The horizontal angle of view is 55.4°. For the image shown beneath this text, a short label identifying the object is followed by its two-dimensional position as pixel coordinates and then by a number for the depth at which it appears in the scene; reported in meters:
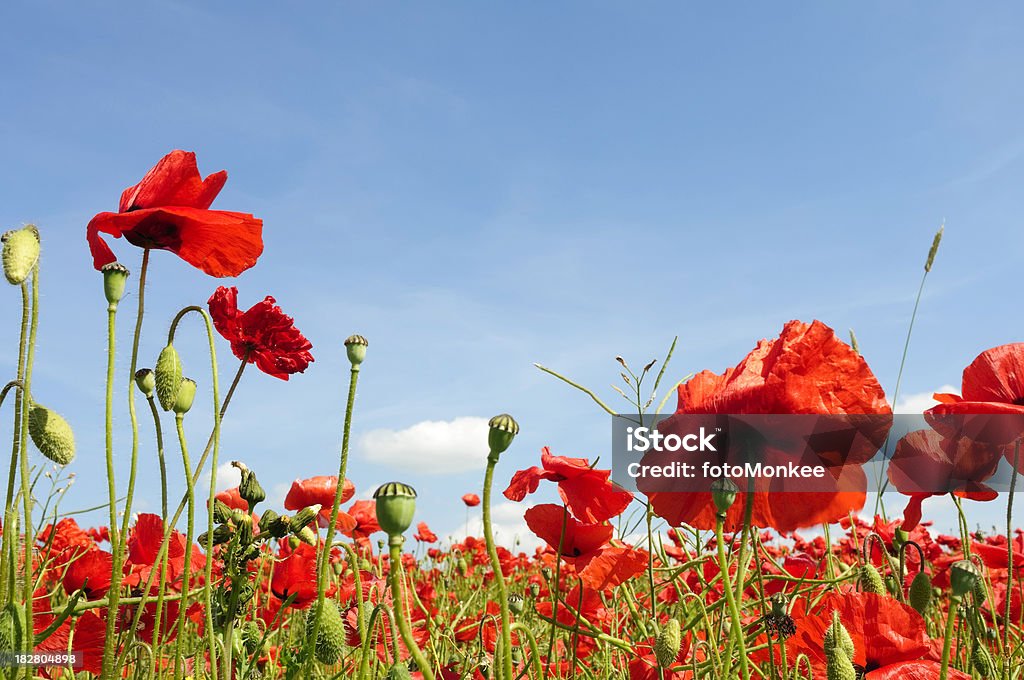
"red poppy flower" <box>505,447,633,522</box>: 0.43
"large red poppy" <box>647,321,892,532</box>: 0.29
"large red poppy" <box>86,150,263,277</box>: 0.37
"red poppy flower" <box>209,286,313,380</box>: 0.44
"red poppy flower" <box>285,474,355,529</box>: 0.54
